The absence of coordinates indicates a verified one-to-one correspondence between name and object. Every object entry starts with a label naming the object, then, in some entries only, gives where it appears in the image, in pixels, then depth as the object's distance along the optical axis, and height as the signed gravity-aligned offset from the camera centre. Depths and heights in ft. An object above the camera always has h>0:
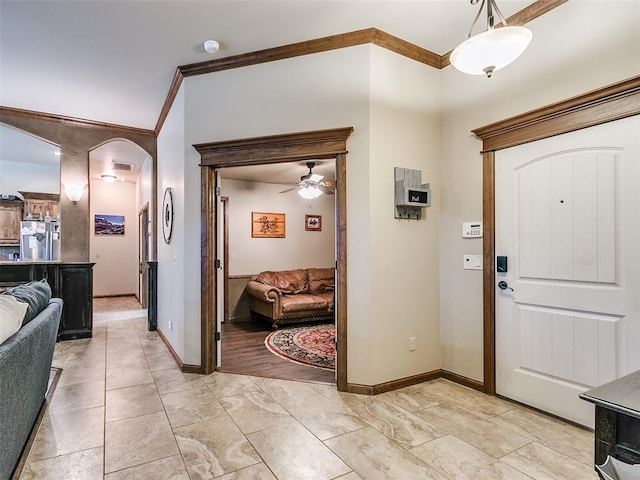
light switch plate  9.95 -0.61
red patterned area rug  12.75 -4.30
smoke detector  10.18 +5.65
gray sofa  5.34 -2.44
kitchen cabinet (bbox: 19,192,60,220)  24.14 +2.65
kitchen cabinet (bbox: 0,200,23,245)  23.61 +1.48
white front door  7.27 -0.59
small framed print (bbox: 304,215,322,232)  23.26 +1.21
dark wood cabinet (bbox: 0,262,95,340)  14.62 -1.92
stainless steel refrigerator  20.90 +0.18
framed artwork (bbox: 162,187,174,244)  13.50 +1.09
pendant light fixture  5.91 +3.32
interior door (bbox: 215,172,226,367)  11.59 -1.02
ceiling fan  16.94 +2.75
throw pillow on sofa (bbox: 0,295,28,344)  5.51 -1.20
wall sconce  16.16 +2.36
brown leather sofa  17.83 -2.93
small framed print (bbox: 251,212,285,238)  21.45 +1.03
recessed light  26.23 +4.82
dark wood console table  3.40 -1.81
